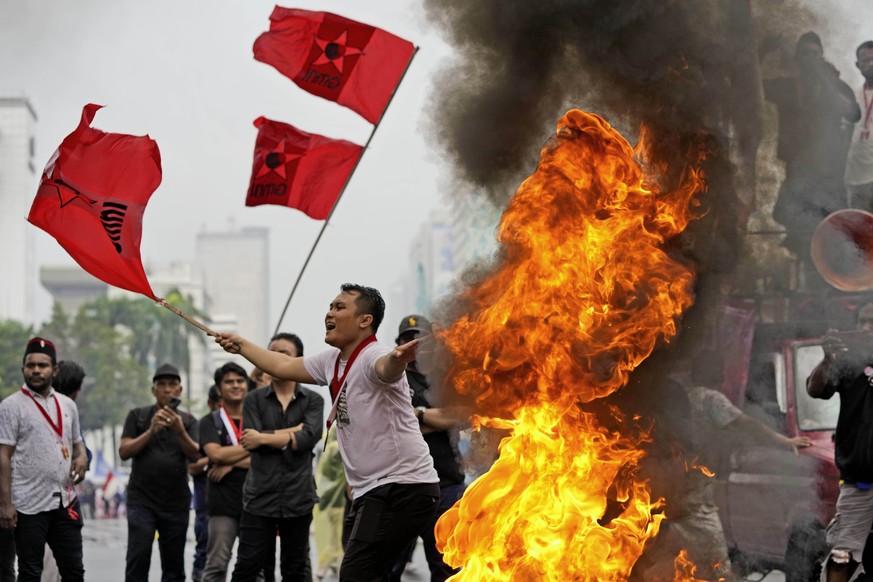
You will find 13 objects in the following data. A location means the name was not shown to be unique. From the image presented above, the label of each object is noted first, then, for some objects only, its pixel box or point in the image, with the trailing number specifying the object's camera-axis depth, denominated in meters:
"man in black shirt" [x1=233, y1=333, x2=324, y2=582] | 7.99
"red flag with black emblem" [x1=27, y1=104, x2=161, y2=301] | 6.78
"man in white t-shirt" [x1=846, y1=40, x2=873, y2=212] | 9.73
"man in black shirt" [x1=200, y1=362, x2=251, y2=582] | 8.84
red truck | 8.50
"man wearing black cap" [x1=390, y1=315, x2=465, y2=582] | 8.13
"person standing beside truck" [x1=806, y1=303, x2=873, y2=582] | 7.51
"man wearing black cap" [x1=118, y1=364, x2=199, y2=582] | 8.90
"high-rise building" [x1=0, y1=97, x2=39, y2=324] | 152.12
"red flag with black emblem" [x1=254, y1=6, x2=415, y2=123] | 11.89
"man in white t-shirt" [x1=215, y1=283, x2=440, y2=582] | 5.89
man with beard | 7.74
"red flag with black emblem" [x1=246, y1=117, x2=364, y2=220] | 12.08
